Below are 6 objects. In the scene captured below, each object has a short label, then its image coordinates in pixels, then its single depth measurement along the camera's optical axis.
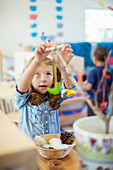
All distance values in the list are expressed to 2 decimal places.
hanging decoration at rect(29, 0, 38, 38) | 4.57
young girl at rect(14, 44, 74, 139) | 0.82
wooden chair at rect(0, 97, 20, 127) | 1.82
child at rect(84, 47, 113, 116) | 1.51
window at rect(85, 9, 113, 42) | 5.25
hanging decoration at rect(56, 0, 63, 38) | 4.81
